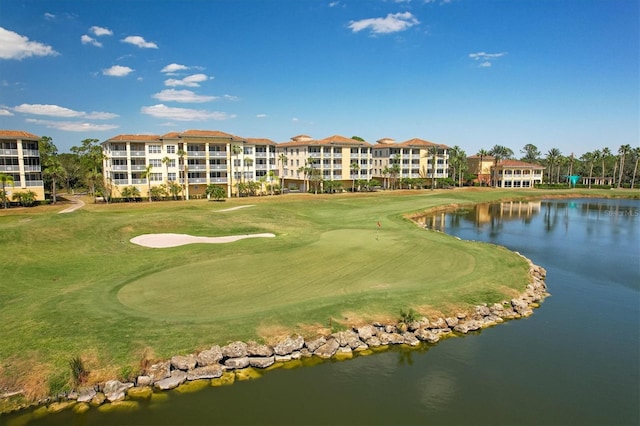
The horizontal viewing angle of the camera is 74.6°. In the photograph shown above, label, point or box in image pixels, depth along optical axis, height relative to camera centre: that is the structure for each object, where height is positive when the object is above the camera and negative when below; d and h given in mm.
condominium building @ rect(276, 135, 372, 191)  85062 +2628
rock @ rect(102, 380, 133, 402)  13555 -7020
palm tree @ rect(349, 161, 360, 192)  87625 +554
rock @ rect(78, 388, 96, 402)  13398 -7047
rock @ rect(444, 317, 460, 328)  19047 -6730
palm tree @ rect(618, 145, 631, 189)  109412 +5427
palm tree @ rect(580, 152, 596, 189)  117250 +4204
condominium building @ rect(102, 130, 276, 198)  65312 +2229
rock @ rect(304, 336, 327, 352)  16609 -6724
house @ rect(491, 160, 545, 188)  108938 -246
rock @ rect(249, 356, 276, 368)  15602 -6984
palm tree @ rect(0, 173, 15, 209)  50962 -889
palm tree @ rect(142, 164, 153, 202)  64050 +44
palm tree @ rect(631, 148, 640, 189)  109062 +4728
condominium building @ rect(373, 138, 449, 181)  96062 +3477
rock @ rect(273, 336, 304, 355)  16219 -6673
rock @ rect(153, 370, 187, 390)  14211 -7056
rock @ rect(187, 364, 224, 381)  14734 -6991
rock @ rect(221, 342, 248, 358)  15641 -6568
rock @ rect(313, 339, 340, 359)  16438 -6912
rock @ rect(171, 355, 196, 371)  14883 -6679
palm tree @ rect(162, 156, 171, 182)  65812 +1966
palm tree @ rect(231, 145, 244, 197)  72438 +3750
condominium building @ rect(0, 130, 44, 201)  54719 +1809
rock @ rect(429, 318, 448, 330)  18734 -6723
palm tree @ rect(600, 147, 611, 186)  116375 +5212
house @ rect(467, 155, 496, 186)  114106 +1417
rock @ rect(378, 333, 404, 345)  17617 -6936
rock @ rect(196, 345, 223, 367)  15195 -6638
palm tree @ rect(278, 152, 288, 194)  85575 +2575
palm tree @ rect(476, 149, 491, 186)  112056 +4996
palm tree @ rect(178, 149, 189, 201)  69250 -468
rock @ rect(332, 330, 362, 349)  17031 -6744
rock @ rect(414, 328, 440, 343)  17891 -6928
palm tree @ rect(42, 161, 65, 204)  57312 +898
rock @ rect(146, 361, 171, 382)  14453 -6818
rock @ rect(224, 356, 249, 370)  15383 -6926
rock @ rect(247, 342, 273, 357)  15867 -6652
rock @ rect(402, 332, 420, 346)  17625 -6994
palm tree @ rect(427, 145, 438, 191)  96375 +3738
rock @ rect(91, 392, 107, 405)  13336 -7150
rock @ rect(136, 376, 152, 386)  14164 -6949
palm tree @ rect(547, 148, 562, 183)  117688 +4750
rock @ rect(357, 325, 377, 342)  17500 -6650
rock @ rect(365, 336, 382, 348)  17344 -6953
